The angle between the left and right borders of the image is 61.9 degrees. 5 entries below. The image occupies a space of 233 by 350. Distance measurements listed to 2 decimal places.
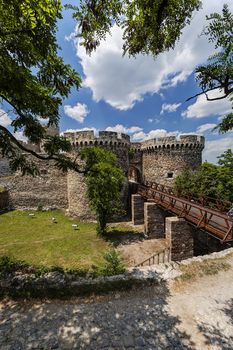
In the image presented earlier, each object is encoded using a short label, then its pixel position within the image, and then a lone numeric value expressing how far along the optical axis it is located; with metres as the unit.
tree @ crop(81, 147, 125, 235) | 11.65
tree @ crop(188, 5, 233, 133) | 2.14
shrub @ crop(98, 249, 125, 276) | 6.14
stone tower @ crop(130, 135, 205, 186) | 19.92
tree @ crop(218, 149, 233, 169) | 13.89
